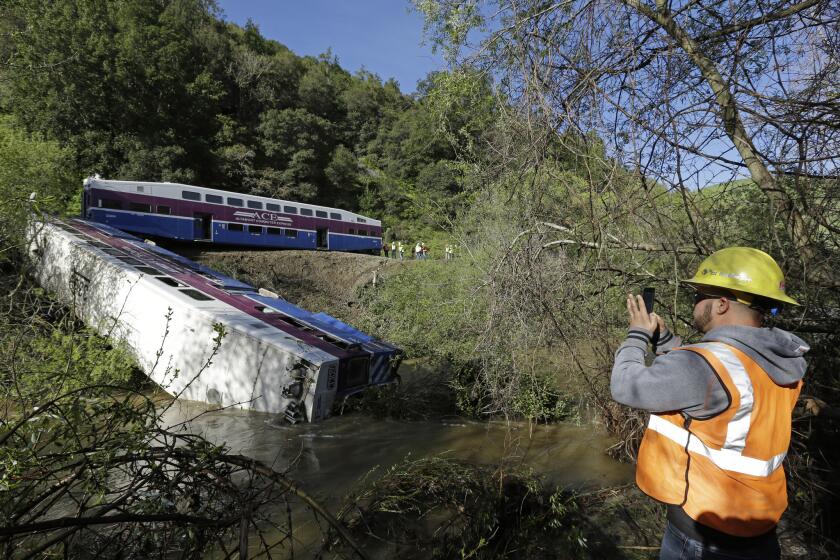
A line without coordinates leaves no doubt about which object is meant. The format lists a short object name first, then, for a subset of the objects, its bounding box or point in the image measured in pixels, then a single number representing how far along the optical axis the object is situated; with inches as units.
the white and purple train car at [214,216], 628.4
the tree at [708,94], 114.1
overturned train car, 255.3
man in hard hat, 61.1
